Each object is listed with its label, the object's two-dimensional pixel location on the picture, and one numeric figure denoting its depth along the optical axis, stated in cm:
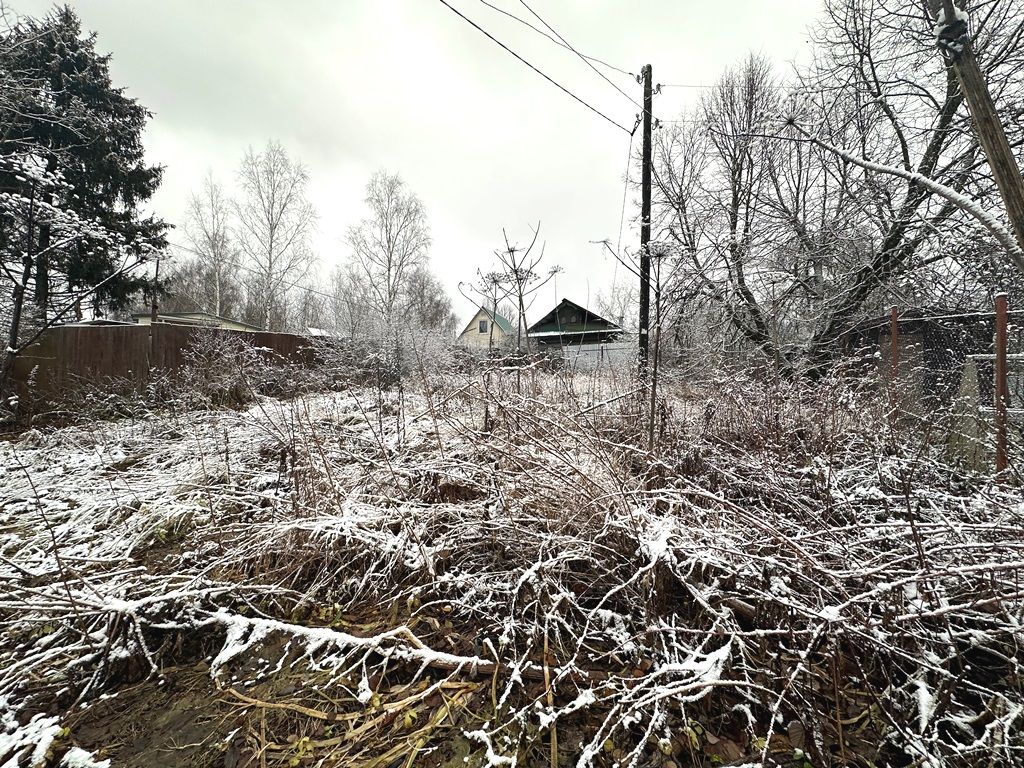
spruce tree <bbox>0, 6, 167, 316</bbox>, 782
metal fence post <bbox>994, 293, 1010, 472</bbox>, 315
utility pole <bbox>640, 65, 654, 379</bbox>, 589
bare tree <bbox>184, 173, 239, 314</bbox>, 2084
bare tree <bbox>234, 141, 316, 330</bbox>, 1855
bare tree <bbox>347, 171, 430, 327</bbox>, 2122
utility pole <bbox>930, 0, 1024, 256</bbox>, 160
